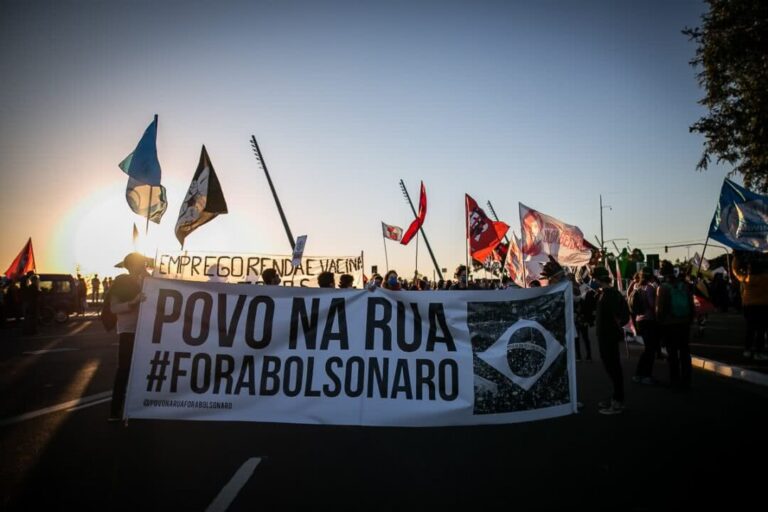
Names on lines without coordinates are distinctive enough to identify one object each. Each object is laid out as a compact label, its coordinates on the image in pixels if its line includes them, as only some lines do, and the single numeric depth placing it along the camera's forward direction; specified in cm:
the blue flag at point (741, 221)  1139
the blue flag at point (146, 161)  958
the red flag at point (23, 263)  2295
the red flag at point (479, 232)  1833
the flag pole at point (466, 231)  1750
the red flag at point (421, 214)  2224
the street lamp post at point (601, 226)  7812
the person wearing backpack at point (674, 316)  844
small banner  1778
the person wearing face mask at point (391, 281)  1255
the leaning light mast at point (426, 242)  3209
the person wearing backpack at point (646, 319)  908
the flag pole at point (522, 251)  1416
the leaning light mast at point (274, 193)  2572
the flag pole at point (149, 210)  840
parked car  2381
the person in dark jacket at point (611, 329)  657
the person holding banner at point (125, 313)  609
